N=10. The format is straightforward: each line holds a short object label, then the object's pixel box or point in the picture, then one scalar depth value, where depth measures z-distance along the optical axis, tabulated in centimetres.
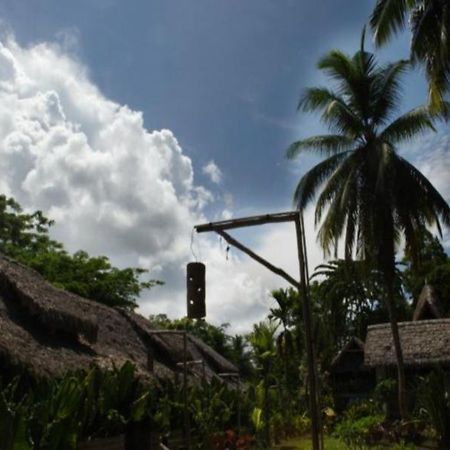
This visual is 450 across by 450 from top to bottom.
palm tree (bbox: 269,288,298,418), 2617
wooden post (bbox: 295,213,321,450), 696
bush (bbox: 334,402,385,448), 1473
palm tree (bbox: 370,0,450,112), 1104
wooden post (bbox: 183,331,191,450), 1189
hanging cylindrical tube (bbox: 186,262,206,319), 756
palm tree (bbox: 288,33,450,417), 1716
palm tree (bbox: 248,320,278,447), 1997
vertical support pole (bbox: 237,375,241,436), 1627
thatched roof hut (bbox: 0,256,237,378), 998
